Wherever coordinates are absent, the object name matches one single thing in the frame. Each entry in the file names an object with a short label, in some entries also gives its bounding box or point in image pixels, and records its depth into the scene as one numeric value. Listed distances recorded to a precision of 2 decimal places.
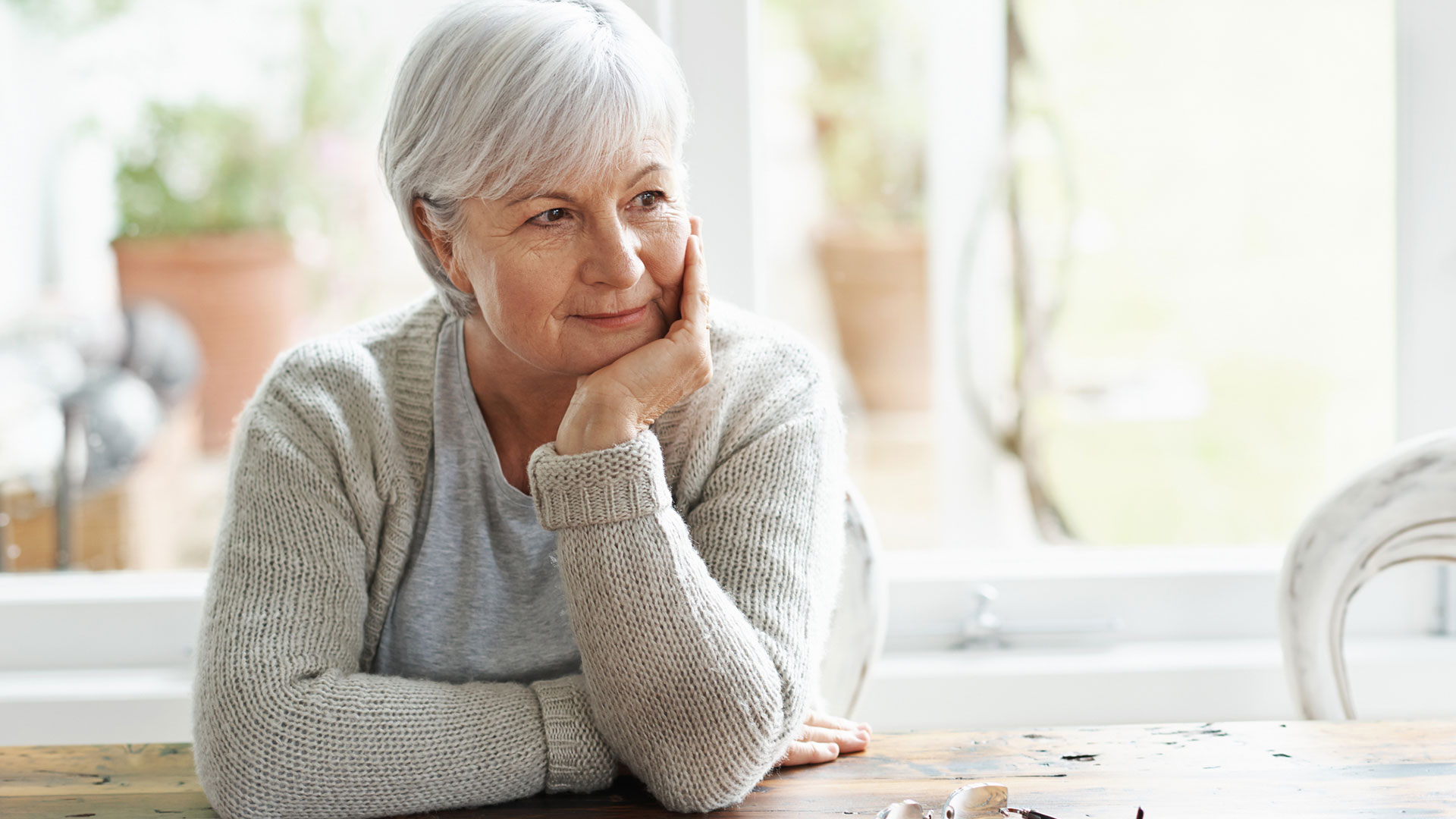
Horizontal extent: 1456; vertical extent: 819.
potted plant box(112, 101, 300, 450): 2.38
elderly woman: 1.87
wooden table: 1.86
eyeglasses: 1.83
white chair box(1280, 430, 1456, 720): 2.08
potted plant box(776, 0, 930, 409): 2.40
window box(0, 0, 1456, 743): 2.34
